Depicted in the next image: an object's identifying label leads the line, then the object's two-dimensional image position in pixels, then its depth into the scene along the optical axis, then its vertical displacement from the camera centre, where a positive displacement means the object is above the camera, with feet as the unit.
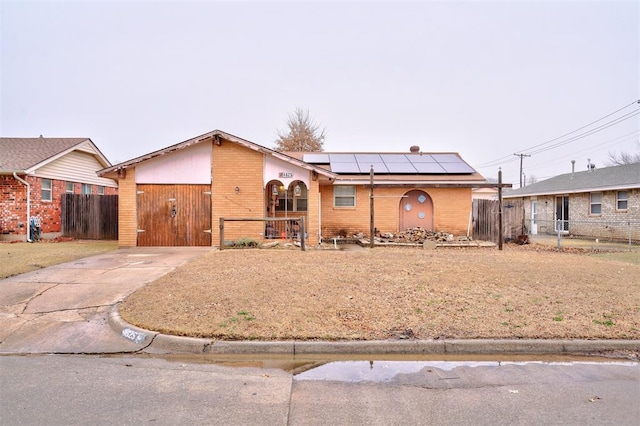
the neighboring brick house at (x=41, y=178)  54.90 +5.55
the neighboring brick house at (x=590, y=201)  66.18 +2.53
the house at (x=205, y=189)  47.88 +3.12
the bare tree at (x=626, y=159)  163.49 +22.93
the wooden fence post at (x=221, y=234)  39.96 -1.87
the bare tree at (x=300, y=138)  134.82 +26.03
